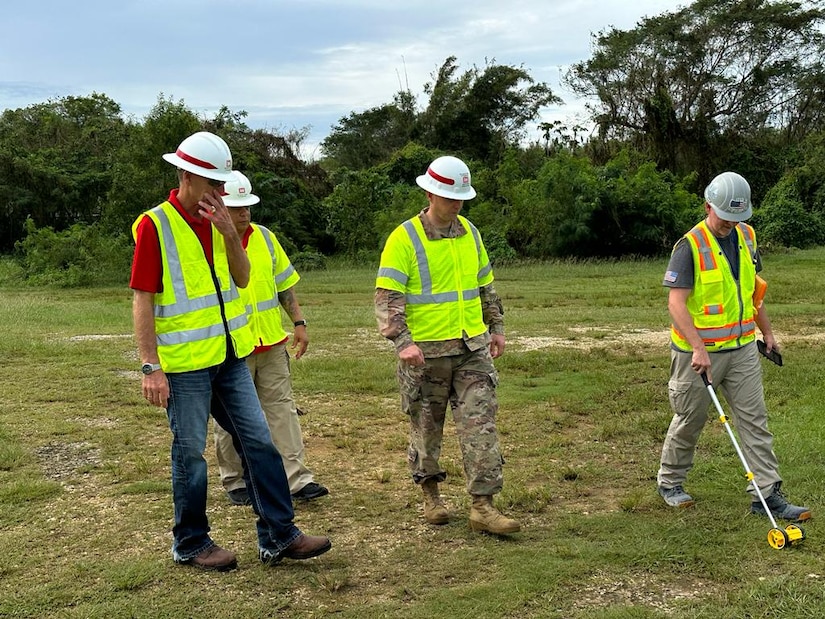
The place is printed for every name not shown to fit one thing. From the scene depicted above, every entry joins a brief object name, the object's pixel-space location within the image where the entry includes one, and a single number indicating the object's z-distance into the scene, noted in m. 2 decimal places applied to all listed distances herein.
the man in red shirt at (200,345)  4.33
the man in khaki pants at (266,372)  5.93
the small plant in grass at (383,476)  6.42
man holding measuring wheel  5.29
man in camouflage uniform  5.27
